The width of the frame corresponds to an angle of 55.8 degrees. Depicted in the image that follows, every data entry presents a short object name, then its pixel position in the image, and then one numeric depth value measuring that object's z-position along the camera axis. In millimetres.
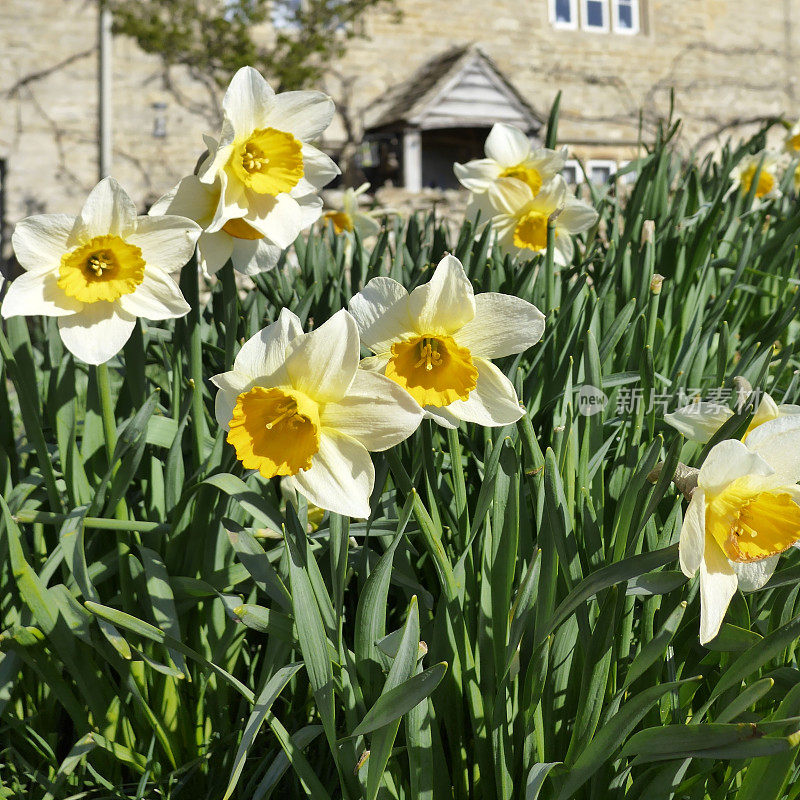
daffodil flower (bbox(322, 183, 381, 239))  2078
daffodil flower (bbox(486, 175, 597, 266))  1412
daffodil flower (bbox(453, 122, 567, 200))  1502
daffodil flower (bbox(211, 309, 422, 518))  677
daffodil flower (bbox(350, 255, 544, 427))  753
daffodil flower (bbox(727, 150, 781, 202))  2355
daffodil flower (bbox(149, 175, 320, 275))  934
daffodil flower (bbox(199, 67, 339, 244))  892
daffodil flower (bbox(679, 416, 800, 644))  622
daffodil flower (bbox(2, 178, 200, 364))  853
